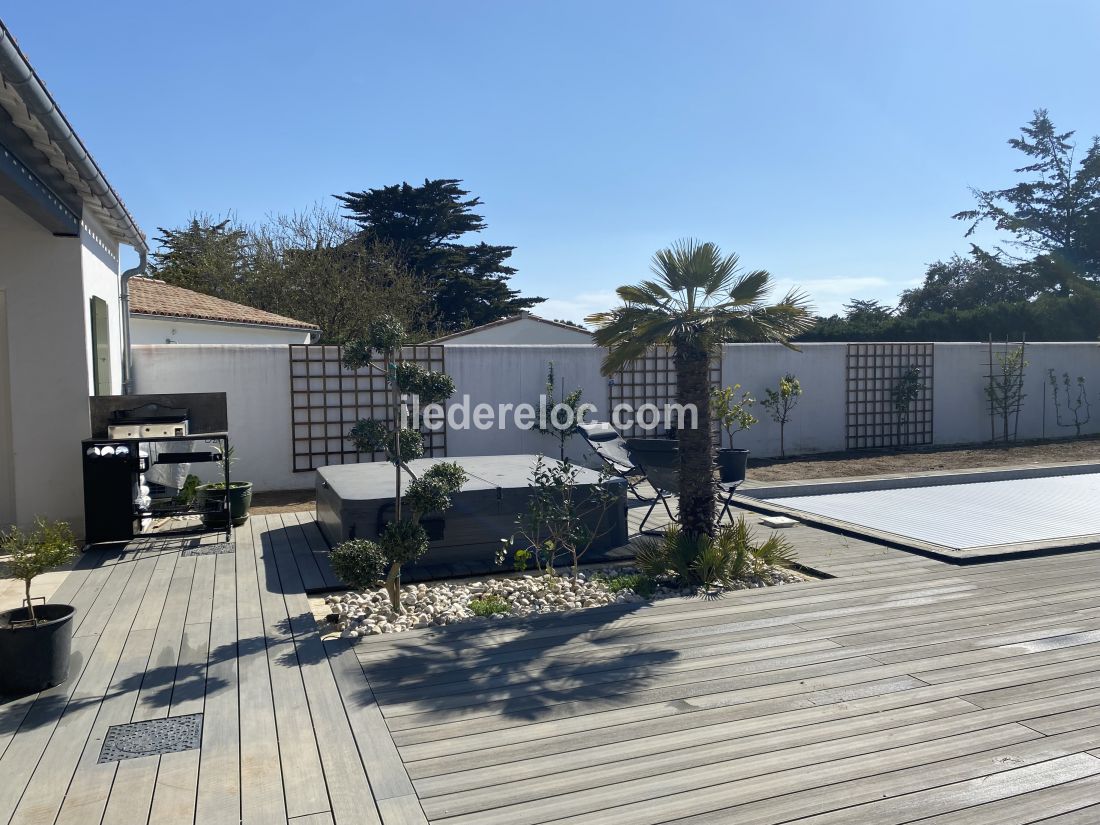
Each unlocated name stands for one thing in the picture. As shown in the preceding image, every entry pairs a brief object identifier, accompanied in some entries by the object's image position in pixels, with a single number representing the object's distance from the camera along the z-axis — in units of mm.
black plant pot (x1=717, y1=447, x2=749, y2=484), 6965
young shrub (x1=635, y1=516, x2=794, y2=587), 5105
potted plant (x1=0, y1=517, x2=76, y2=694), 3355
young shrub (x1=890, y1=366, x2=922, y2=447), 12820
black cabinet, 6082
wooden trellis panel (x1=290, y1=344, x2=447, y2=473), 9414
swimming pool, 6371
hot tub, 5574
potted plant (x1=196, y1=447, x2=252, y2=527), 6805
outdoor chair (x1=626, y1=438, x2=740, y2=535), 6527
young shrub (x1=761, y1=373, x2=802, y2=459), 11758
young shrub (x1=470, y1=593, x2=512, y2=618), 4570
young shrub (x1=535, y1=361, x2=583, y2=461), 10109
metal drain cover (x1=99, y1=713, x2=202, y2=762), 2846
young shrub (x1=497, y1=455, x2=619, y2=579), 5305
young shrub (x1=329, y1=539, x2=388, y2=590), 4352
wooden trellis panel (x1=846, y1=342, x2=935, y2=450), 12719
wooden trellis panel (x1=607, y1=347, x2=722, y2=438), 11102
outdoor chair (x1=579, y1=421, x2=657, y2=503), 7676
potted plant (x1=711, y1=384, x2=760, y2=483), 6973
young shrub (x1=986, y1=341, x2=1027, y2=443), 13445
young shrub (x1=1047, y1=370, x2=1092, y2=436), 14531
